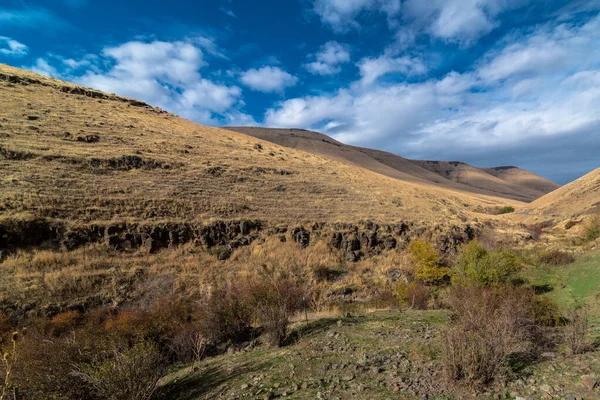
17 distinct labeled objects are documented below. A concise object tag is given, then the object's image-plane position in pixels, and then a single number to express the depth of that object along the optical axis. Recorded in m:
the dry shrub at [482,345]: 4.27
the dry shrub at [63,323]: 11.12
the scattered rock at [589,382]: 3.97
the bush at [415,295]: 13.27
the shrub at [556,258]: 17.61
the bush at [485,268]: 14.07
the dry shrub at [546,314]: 7.89
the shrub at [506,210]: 52.41
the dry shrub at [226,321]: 8.64
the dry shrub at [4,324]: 10.63
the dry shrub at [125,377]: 4.54
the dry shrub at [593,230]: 21.63
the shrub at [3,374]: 4.51
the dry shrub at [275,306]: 7.26
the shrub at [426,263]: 17.67
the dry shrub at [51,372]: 4.70
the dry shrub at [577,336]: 5.23
